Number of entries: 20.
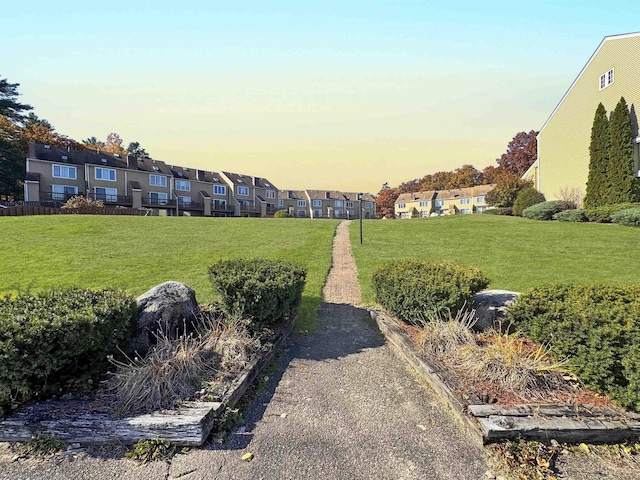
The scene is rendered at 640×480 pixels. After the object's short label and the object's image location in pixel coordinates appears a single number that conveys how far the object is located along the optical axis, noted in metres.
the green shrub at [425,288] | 4.93
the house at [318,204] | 72.75
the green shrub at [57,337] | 2.74
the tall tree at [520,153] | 48.44
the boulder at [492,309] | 5.04
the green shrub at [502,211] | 28.94
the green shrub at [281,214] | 45.72
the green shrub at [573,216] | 19.88
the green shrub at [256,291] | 4.59
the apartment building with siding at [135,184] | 34.19
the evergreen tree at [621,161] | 19.45
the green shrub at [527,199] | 25.80
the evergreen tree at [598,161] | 20.58
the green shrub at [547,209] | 22.27
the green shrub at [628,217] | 16.14
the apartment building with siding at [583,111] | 20.09
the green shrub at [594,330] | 2.94
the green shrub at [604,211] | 18.27
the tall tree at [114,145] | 51.84
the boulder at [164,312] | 4.21
